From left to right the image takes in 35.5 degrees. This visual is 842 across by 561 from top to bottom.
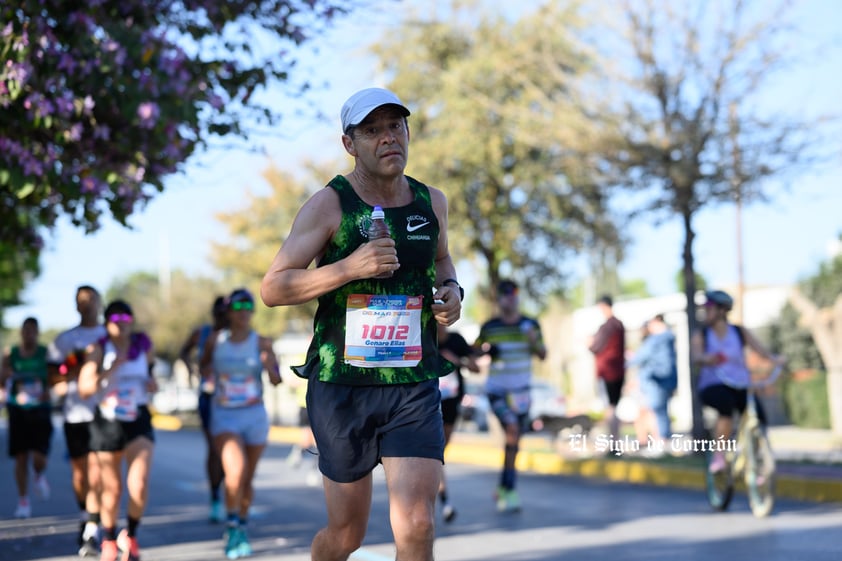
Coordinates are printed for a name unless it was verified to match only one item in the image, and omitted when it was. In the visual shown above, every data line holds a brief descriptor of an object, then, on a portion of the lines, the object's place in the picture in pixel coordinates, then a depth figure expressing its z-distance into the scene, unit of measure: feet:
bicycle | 35.01
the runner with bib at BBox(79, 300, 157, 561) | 28.09
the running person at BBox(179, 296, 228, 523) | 36.70
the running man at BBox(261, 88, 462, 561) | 15.40
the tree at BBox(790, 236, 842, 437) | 74.90
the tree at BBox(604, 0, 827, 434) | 53.88
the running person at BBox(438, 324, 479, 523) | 38.09
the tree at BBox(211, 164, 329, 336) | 133.39
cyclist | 36.04
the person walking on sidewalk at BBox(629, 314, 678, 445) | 56.34
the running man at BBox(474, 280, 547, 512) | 38.40
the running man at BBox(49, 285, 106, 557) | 31.22
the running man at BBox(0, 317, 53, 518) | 43.52
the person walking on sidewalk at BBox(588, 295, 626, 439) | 54.44
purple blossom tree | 30.91
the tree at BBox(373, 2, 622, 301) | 79.00
